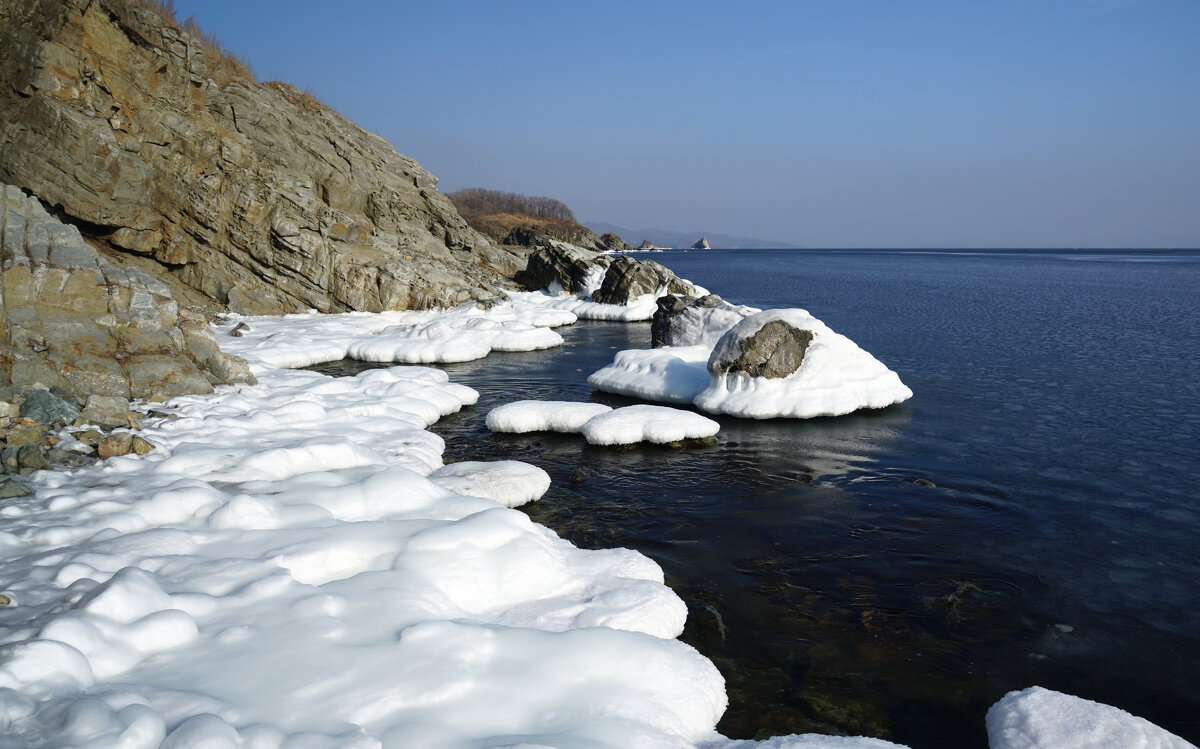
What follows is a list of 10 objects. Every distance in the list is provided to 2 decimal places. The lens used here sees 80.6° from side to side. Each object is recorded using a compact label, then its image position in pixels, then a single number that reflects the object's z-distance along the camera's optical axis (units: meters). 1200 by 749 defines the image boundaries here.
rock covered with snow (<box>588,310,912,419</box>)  15.90
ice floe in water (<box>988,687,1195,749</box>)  5.10
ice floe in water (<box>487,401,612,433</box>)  14.83
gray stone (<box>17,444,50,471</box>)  8.38
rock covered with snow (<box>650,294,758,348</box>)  21.02
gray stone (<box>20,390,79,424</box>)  9.47
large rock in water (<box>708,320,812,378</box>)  16.09
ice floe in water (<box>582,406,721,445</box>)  13.85
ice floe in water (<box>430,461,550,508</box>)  10.18
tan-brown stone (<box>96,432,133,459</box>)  8.98
